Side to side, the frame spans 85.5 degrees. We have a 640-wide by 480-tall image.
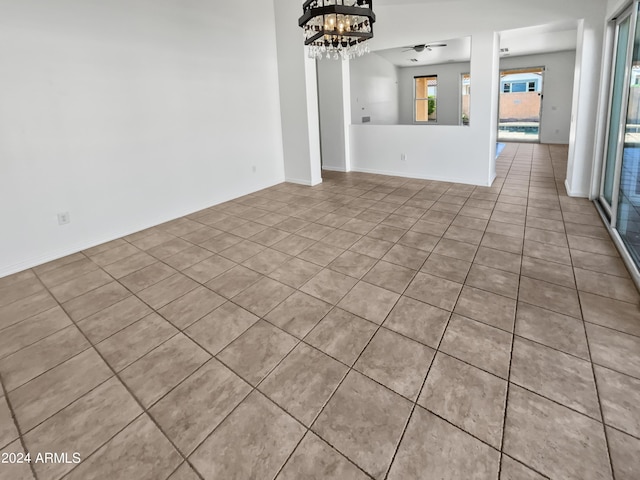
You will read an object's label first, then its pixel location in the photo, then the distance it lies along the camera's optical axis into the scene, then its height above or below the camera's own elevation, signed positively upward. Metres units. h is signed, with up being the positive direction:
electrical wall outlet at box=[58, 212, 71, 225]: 3.52 -0.52
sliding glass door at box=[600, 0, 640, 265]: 2.97 +0.03
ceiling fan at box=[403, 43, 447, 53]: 5.46 +1.65
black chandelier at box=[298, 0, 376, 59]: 2.95 +1.16
